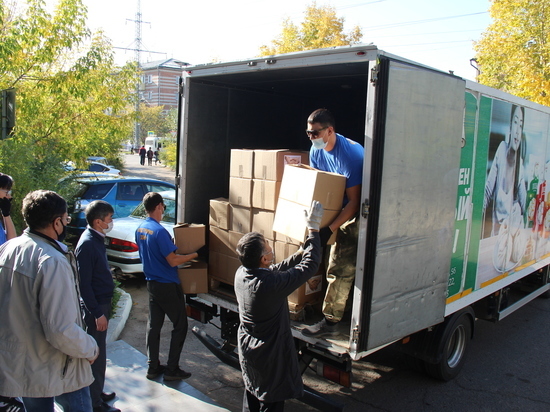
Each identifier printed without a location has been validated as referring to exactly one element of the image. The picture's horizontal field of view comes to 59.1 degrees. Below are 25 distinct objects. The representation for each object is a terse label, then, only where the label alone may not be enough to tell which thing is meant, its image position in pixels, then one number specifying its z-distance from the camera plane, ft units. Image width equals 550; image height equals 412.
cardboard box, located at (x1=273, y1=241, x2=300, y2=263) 13.14
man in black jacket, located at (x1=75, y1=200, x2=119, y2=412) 12.25
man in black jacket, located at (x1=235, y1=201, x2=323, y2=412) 10.03
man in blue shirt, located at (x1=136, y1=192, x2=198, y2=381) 14.20
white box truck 11.00
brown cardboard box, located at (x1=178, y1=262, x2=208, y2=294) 14.97
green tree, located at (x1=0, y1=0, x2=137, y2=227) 25.00
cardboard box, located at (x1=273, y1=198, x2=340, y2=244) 11.63
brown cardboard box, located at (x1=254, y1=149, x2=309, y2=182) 13.55
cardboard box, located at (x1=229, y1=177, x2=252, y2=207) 14.25
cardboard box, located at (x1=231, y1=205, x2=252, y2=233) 14.30
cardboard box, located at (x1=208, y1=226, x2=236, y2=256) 14.98
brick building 232.69
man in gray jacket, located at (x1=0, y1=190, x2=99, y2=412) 8.16
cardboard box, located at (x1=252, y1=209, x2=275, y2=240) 13.66
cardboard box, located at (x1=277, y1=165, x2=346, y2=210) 11.55
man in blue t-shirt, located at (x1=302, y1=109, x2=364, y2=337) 12.53
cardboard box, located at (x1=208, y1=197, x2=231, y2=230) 14.92
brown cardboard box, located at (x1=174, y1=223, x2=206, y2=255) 14.79
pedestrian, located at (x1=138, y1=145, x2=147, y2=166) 125.49
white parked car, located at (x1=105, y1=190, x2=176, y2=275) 24.43
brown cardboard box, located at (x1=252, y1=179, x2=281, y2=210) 13.53
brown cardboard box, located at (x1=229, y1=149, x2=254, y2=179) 14.30
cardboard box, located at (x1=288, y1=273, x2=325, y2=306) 13.07
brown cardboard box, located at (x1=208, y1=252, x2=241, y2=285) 14.79
